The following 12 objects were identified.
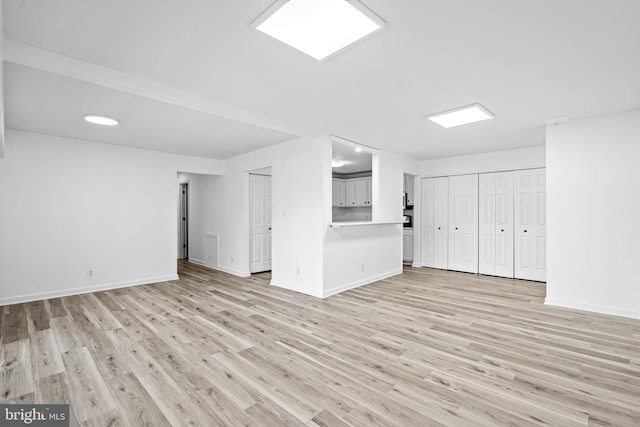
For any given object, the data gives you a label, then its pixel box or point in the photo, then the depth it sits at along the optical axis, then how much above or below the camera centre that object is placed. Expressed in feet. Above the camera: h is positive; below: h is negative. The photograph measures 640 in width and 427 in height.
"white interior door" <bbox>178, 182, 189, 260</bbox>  26.11 -1.58
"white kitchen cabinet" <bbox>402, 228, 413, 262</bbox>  24.31 -2.88
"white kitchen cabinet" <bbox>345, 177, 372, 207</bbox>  27.12 +1.71
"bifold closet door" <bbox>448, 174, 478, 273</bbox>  20.22 -0.90
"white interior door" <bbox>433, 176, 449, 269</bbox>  21.46 -0.87
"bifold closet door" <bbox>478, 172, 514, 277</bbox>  18.89 -0.92
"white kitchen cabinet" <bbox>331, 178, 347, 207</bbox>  28.86 +1.76
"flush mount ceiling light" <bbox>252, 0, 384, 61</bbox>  5.91 +3.99
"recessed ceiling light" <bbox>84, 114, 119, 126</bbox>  11.47 +3.58
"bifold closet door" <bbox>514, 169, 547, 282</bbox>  17.75 -0.85
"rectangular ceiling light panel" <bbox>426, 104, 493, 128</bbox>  11.39 +3.87
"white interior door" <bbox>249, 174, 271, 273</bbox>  20.12 -0.83
